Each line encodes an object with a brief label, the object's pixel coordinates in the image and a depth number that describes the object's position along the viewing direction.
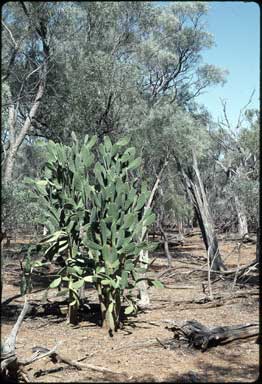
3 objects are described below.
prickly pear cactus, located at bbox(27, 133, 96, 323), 4.58
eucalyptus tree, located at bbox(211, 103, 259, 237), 7.45
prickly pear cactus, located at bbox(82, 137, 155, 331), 4.31
